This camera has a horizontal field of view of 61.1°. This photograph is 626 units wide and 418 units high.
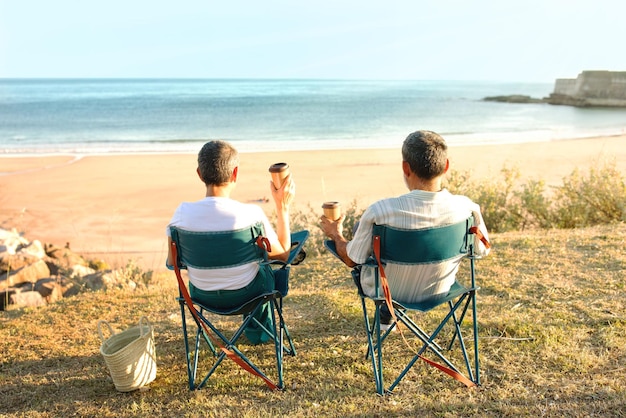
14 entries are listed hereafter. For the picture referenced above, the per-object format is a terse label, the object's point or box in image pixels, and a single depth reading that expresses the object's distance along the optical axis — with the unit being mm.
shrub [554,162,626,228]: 7875
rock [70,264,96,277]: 7300
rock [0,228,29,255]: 8488
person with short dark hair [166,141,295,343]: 3076
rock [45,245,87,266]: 8023
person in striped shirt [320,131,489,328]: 2938
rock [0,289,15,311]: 6520
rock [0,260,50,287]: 7309
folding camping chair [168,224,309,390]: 3074
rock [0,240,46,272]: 7895
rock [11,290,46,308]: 6348
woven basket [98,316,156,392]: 3330
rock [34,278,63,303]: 6777
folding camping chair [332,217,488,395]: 2951
